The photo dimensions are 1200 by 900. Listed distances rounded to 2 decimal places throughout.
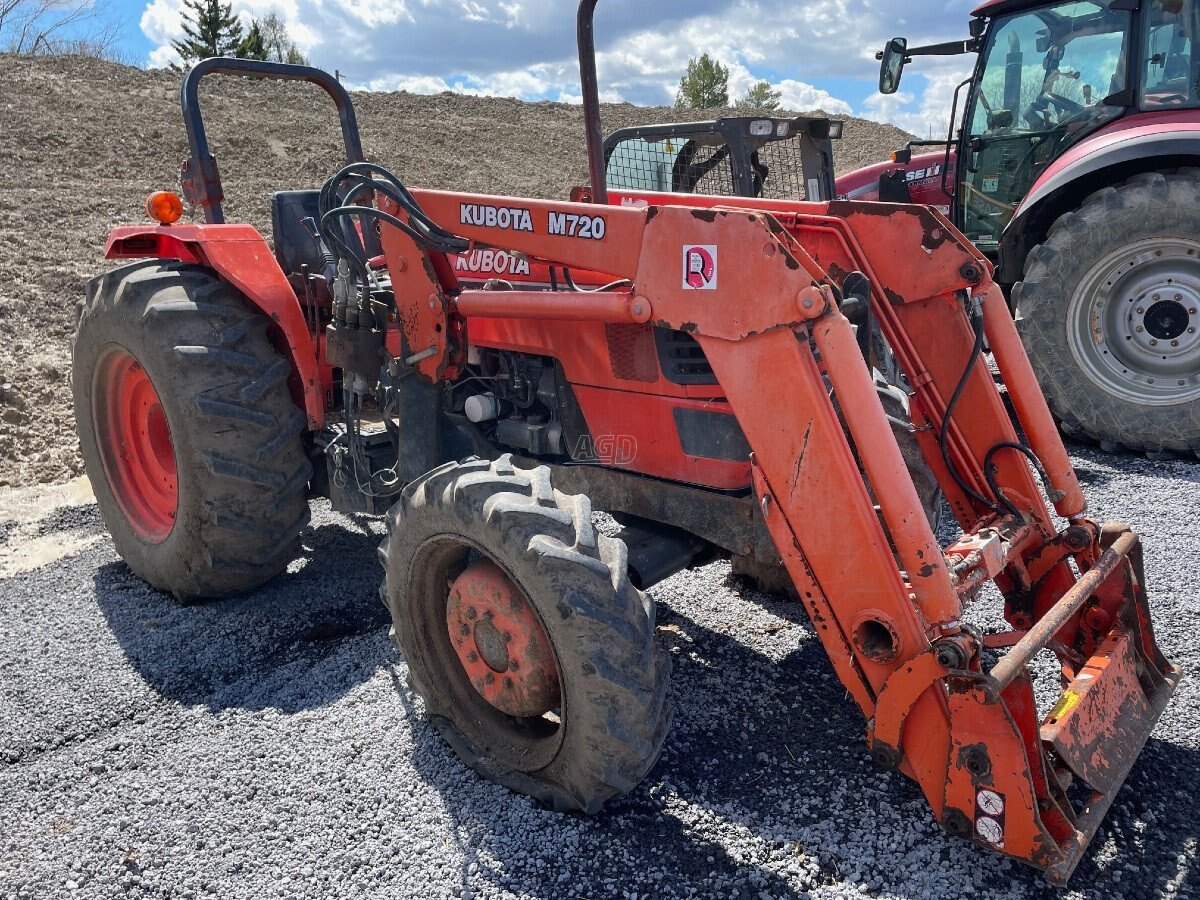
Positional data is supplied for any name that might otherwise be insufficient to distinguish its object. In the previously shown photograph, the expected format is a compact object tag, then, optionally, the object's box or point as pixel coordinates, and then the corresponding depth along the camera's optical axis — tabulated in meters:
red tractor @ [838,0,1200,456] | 5.15
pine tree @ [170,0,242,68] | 35.50
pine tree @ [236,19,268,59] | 34.31
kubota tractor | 2.35
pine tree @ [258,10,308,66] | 32.34
